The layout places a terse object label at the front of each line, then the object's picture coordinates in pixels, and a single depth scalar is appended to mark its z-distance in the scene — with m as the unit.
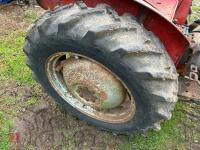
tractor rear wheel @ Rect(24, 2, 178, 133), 1.41
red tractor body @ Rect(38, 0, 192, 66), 1.53
